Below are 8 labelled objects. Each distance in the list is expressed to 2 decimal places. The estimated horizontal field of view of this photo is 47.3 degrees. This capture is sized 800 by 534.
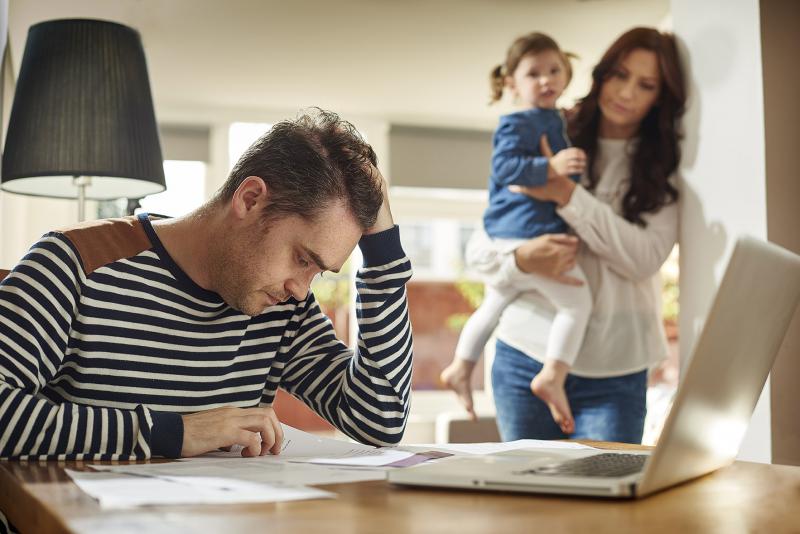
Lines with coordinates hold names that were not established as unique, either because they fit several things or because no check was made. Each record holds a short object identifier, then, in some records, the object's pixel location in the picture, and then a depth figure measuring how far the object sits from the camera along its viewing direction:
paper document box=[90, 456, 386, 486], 0.85
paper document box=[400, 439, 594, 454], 1.14
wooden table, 0.63
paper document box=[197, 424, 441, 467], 1.03
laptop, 0.75
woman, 2.19
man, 1.18
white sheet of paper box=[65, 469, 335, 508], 0.70
